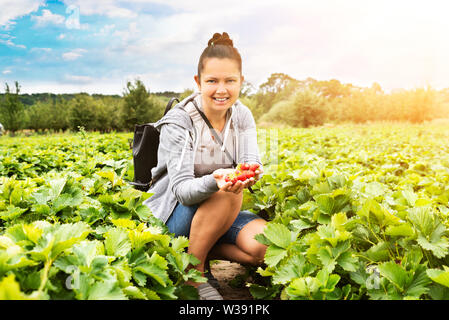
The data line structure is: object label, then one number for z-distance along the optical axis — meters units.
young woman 2.03
